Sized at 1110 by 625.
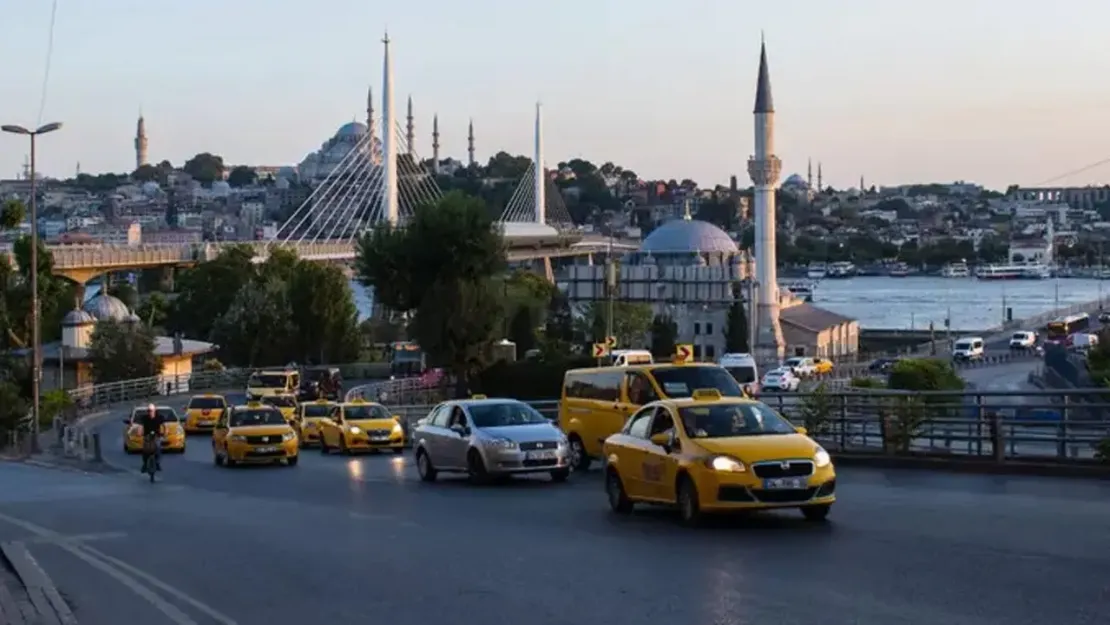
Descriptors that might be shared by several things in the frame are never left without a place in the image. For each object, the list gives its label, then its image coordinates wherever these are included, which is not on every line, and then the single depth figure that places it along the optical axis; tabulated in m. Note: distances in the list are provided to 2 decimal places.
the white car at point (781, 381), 78.32
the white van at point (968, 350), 103.88
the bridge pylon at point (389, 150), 92.94
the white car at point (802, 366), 89.53
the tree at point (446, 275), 60.16
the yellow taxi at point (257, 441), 32.38
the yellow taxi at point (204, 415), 49.91
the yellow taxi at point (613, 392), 23.78
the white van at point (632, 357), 43.50
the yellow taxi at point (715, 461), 15.55
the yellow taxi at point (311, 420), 41.44
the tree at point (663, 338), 93.50
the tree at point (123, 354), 74.88
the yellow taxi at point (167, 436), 40.41
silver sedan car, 23.81
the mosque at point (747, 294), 127.31
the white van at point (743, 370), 55.72
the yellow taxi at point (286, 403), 44.91
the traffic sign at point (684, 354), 27.89
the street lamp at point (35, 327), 48.12
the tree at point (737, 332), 111.94
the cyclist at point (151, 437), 29.11
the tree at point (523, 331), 80.56
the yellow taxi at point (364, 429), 36.31
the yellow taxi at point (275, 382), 56.22
